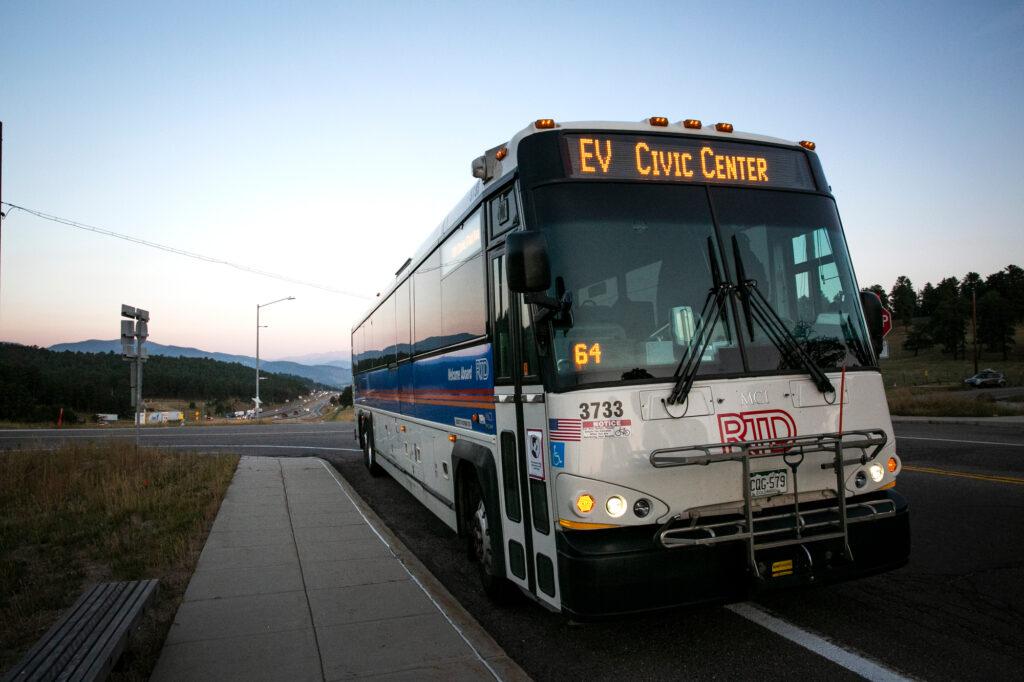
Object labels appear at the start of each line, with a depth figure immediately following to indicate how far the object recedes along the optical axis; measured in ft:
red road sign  17.63
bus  13.73
